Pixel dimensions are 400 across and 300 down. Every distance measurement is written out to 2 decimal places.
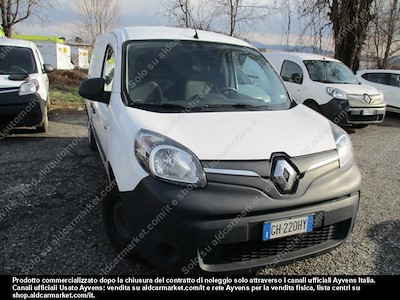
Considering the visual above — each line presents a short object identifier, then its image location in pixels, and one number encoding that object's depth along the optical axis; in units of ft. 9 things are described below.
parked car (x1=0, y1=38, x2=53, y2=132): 19.54
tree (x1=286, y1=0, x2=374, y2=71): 40.60
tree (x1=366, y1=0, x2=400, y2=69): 47.46
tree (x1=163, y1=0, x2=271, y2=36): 33.22
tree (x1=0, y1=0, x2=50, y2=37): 47.03
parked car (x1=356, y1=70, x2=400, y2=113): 34.40
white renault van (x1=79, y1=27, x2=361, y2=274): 6.82
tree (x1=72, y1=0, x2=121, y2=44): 62.59
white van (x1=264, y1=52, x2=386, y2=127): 25.34
